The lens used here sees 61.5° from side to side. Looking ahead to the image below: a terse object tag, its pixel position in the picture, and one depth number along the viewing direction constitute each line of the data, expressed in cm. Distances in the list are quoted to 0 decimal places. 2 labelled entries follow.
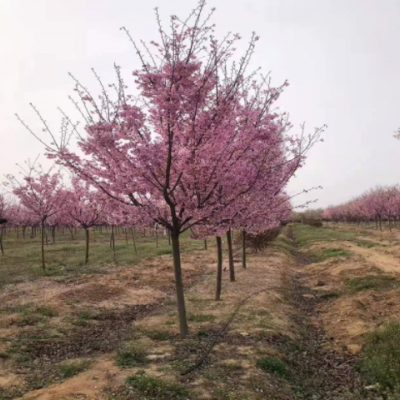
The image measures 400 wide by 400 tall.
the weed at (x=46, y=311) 1086
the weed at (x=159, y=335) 878
